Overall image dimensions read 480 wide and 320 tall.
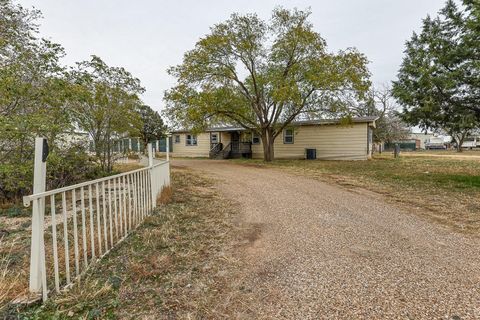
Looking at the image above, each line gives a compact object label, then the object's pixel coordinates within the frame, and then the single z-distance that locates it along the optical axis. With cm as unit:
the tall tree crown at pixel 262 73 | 1392
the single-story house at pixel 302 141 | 1725
